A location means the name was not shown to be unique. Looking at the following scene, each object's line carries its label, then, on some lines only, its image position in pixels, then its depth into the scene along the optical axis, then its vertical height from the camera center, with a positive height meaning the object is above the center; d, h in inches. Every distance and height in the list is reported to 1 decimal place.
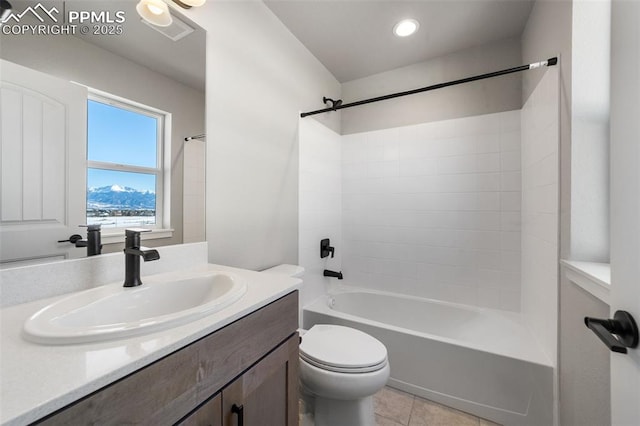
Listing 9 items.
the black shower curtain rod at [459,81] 47.7 +30.8
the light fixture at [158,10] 38.7 +32.7
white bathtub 51.2 -34.5
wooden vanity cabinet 16.9 -15.0
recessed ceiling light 67.4 +51.7
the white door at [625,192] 17.7 +1.6
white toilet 45.0 -30.2
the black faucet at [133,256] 32.0 -5.7
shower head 81.6 +39.5
